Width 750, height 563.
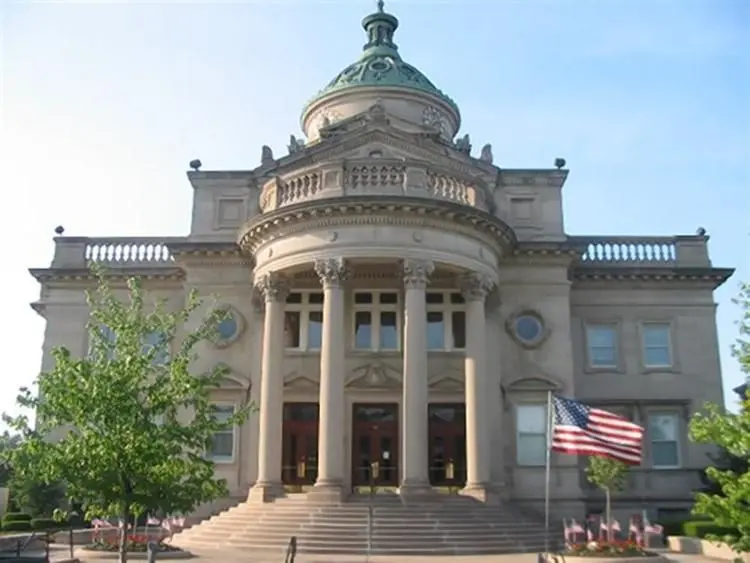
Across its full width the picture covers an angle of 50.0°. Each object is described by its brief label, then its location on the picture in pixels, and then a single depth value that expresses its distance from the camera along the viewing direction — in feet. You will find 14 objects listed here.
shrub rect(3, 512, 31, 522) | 104.22
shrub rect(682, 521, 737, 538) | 87.76
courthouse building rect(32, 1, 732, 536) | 92.07
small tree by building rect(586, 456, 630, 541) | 87.40
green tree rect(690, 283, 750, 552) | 39.14
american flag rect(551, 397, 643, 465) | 70.03
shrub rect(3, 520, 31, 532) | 101.60
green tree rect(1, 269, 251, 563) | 50.98
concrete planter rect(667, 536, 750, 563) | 77.66
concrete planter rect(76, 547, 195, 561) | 72.74
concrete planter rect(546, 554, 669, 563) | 68.18
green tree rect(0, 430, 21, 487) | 51.55
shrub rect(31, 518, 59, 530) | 102.38
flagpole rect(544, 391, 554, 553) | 66.61
